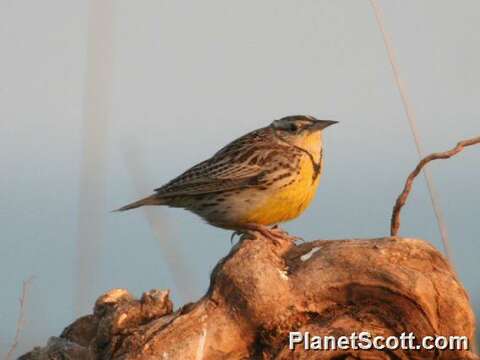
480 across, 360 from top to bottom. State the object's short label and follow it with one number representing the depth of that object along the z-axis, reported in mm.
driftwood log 7000
